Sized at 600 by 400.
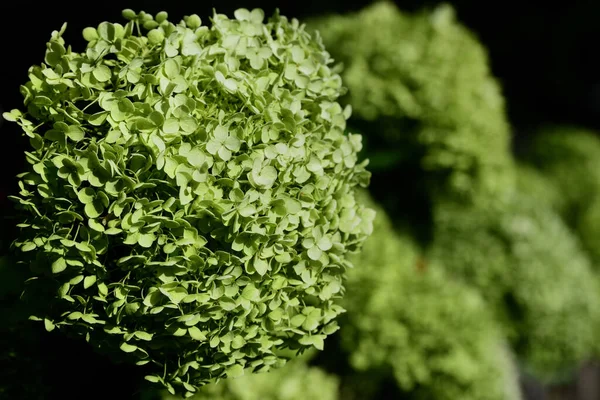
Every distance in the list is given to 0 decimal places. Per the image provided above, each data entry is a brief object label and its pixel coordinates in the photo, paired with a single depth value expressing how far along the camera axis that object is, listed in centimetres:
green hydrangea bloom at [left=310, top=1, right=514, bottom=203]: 127
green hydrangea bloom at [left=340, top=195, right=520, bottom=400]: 124
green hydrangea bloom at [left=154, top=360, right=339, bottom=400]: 112
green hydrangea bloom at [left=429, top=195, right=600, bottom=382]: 160
